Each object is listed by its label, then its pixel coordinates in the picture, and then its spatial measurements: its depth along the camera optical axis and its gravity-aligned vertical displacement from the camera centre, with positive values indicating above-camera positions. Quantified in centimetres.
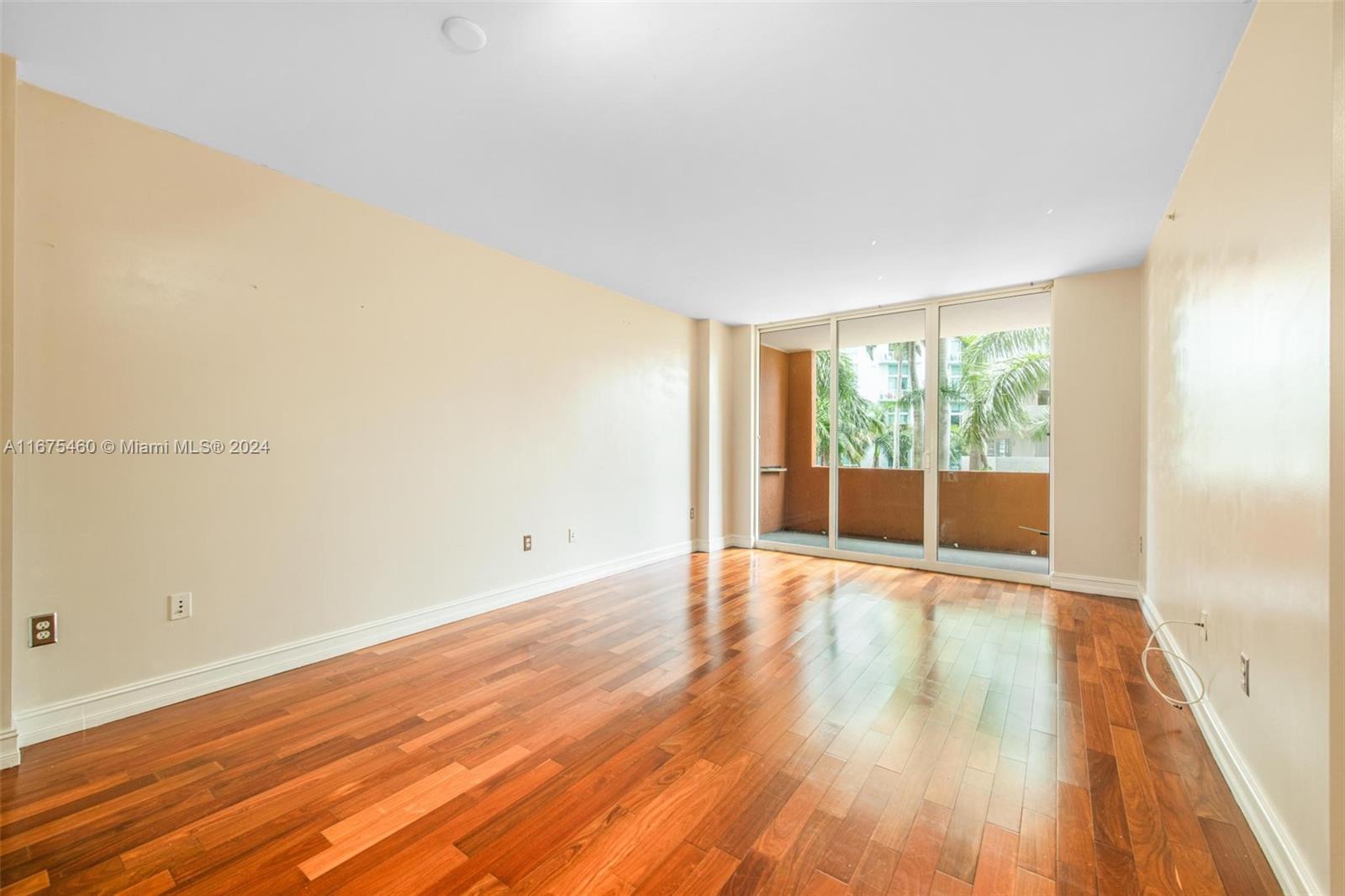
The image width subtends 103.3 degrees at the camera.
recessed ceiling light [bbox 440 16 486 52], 178 +142
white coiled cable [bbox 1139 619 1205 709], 228 -100
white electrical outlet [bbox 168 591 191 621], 240 -72
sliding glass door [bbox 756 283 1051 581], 469 +13
